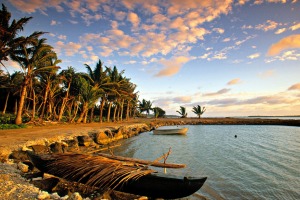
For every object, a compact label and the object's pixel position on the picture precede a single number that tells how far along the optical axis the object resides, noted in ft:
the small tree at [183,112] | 291.89
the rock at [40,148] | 38.19
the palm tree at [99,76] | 122.93
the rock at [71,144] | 49.07
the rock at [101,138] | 62.84
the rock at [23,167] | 27.41
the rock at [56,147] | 43.05
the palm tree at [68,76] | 103.15
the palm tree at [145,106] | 274.36
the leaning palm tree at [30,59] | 70.85
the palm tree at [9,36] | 64.11
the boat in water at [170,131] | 116.67
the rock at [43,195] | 18.50
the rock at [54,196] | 19.56
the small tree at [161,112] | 326.65
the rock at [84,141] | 56.13
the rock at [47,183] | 22.19
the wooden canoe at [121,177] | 20.53
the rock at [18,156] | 32.63
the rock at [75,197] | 18.78
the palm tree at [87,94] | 108.99
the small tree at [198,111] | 263.29
